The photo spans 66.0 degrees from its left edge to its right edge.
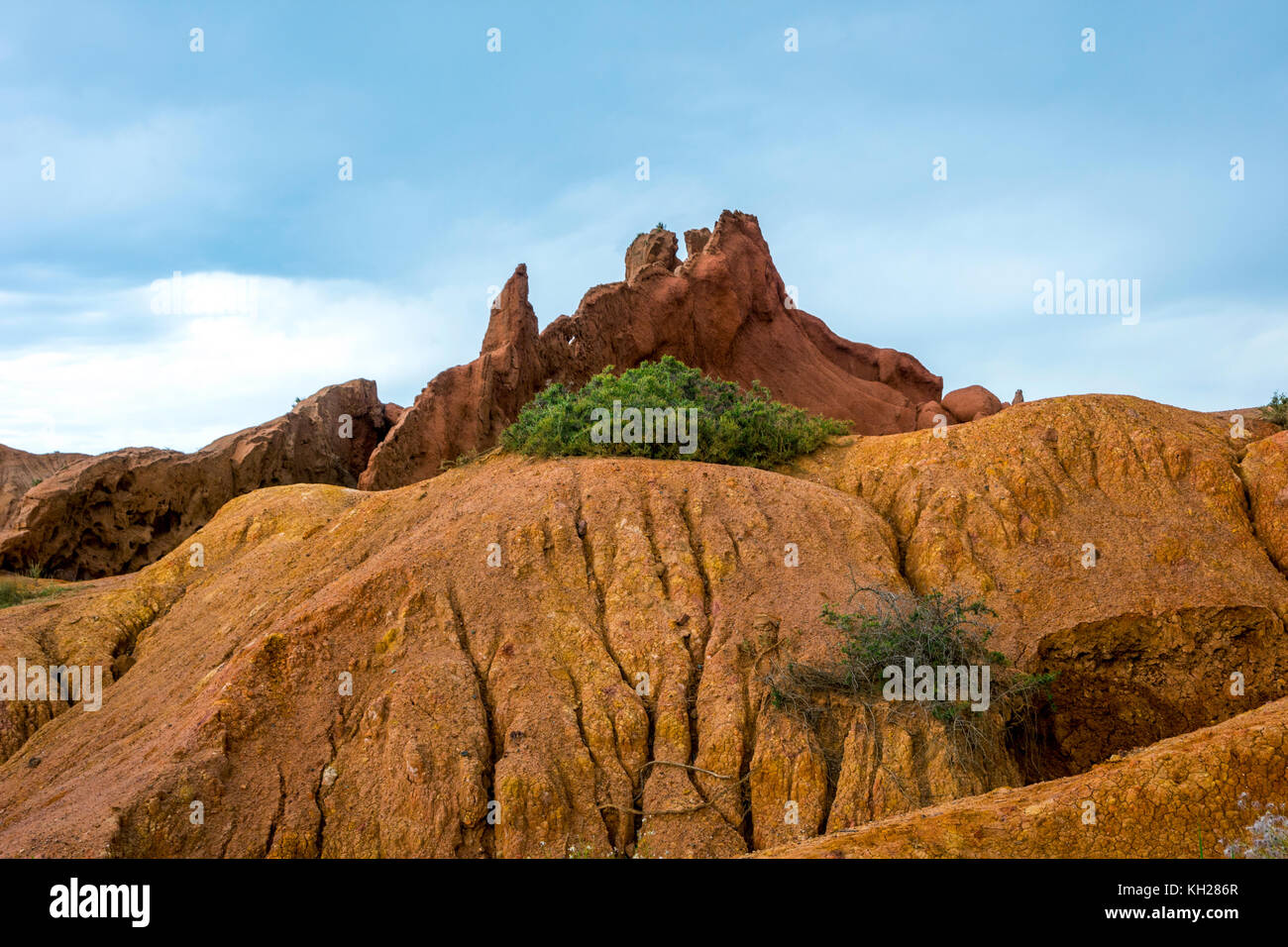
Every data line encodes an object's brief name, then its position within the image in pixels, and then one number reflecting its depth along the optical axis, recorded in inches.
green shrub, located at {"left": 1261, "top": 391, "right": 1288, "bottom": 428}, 607.8
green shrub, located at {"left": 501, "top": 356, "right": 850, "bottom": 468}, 589.0
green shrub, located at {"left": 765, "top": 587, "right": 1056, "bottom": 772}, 398.0
